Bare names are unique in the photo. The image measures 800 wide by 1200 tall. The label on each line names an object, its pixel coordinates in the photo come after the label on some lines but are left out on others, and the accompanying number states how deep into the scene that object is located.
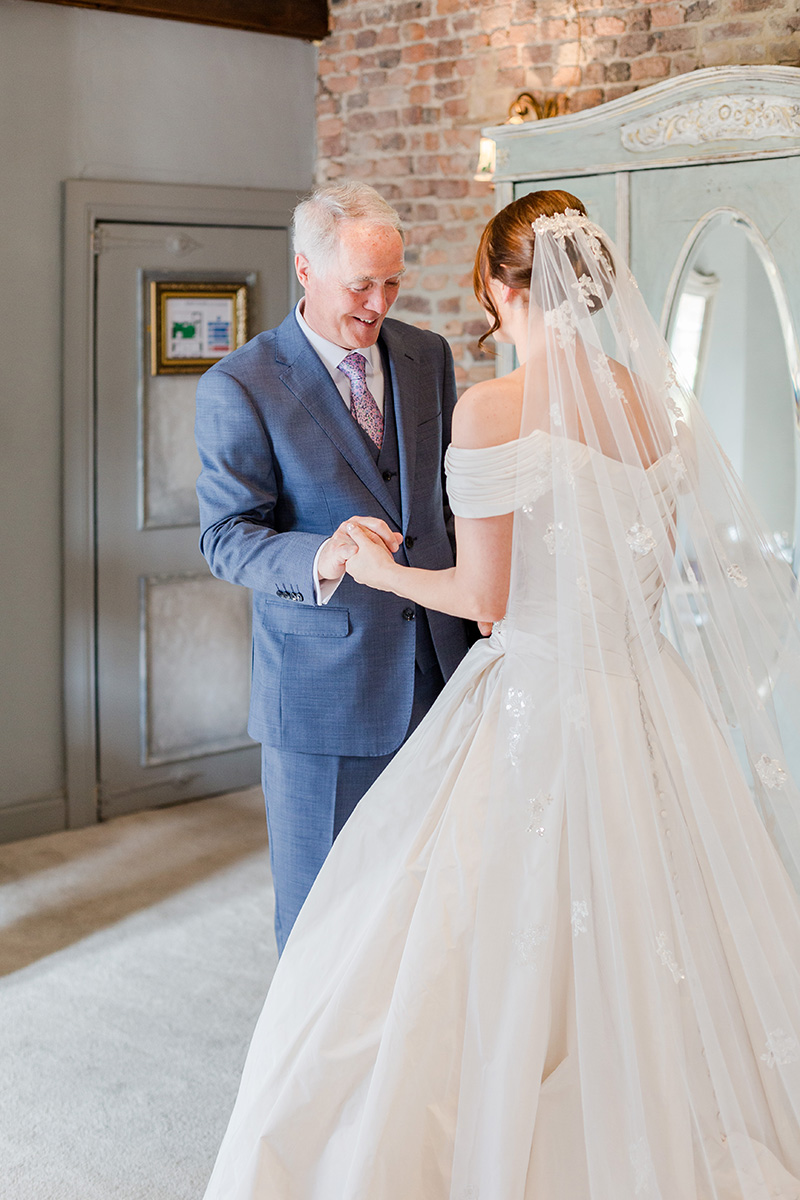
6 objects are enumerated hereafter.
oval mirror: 3.23
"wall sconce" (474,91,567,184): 4.02
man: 2.26
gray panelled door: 4.25
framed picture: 4.33
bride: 1.68
